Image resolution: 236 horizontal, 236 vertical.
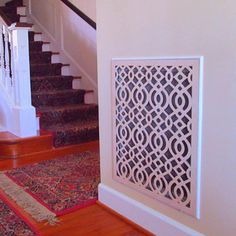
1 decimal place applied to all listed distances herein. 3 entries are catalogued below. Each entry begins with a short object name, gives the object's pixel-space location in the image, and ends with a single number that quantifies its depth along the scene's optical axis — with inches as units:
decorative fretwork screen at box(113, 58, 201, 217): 60.6
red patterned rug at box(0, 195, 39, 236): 73.5
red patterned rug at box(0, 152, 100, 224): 86.2
